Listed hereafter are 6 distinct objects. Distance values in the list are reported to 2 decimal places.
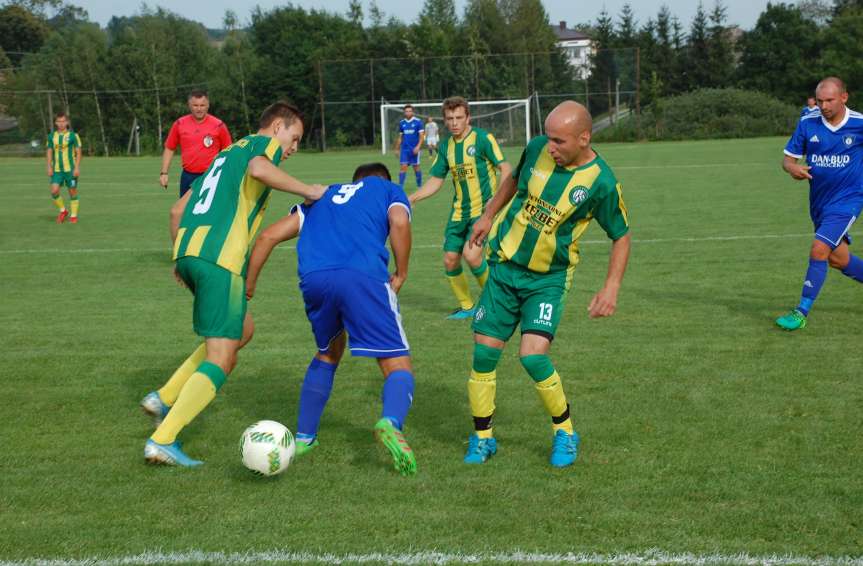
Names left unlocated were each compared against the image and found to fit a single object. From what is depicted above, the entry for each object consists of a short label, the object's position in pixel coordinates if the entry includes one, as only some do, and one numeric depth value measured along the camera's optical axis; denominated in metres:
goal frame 45.62
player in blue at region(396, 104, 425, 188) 26.34
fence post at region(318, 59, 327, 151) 51.28
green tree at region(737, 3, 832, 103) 67.12
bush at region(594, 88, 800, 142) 52.44
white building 52.84
